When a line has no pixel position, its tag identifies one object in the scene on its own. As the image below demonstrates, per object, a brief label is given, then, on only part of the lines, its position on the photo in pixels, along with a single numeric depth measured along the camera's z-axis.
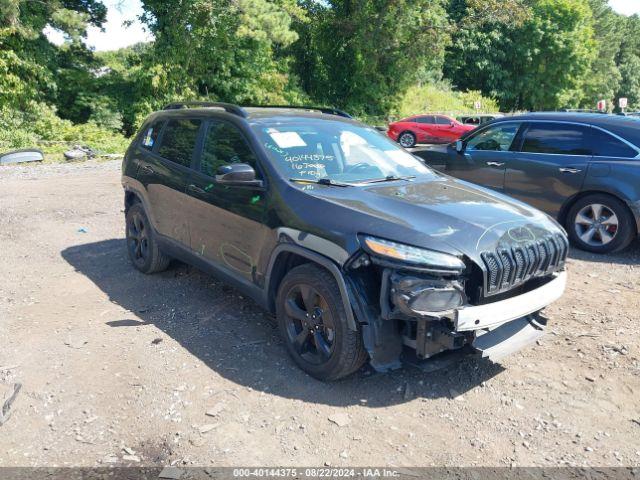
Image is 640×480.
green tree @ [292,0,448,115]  30.27
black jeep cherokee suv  3.25
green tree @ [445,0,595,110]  44.72
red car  23.94
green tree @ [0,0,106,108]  19.56
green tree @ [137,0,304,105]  22.80
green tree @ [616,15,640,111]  69.00
